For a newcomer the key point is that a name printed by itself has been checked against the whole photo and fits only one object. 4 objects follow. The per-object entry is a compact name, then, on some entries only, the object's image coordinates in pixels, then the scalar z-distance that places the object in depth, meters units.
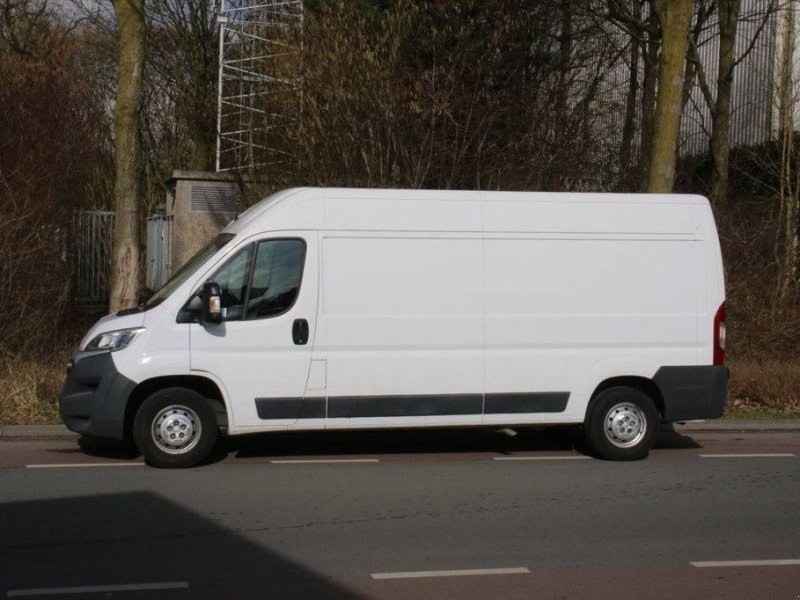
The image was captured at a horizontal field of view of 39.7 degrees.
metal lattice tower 15.27
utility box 18.66
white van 9.47
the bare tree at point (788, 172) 17.55
